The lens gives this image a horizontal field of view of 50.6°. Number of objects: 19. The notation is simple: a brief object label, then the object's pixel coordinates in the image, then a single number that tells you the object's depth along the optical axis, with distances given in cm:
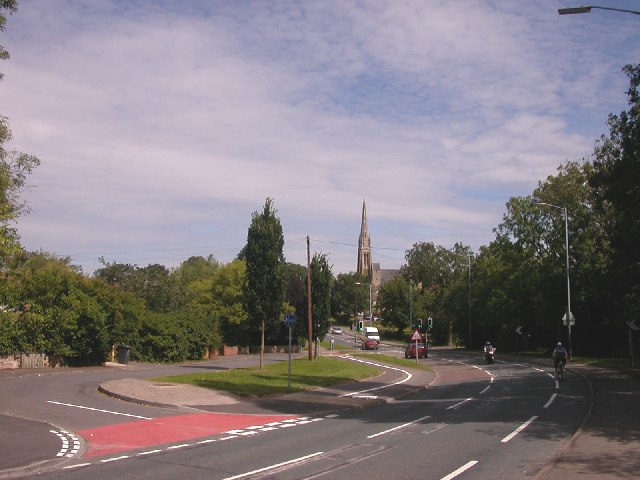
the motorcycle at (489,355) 4558
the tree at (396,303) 10869
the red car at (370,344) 7325
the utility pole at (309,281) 4242
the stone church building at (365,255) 17538
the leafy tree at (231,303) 6222
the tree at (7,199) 1870
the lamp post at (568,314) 4314
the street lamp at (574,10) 1259
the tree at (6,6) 1562
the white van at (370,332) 8468
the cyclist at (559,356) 2928
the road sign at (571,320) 4319
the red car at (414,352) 5471
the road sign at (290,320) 2628
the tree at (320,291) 5344
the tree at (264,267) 3316
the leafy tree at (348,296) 14812
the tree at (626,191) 2423
